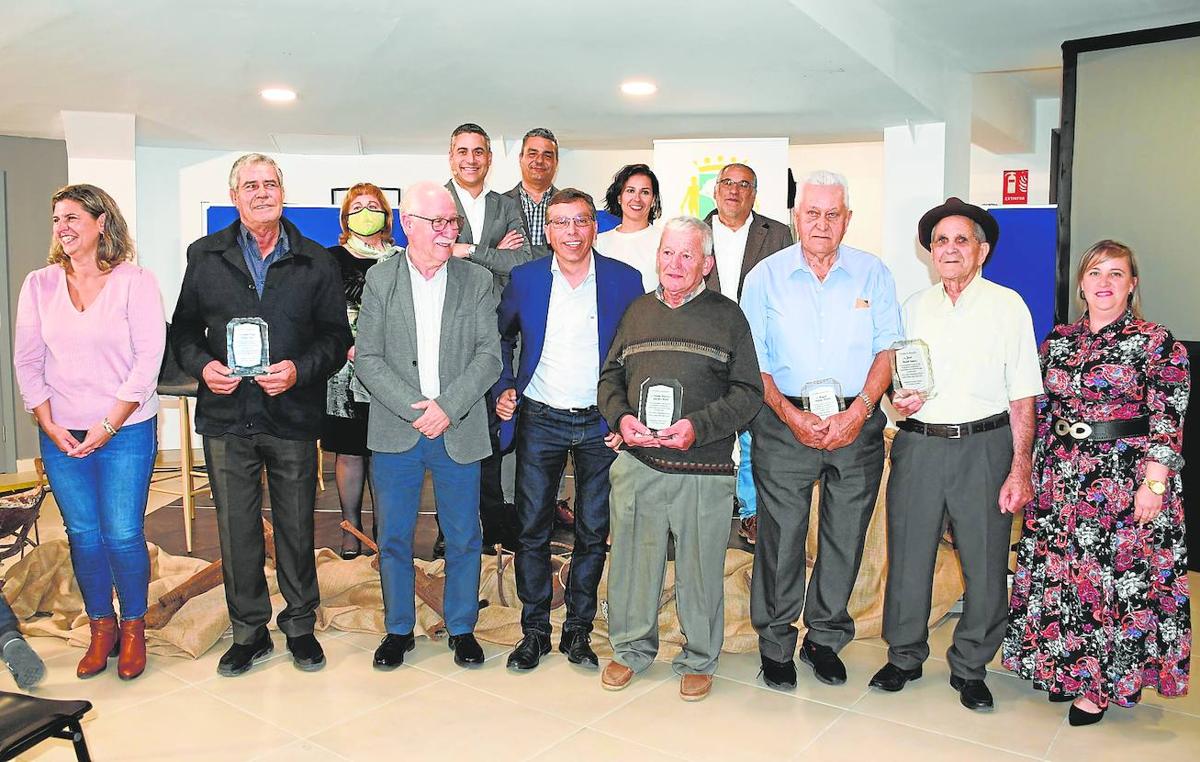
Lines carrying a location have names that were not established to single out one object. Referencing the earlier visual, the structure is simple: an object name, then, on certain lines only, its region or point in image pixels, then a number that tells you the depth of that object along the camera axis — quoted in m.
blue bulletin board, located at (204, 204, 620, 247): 6.64
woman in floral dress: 2.89
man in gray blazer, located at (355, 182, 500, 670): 3.32
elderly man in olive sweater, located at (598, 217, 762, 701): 3.12
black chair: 1.97
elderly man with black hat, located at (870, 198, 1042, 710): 3.05
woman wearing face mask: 4.12
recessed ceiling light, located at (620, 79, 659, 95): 5.69
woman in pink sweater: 3.26
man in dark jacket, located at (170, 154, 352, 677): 3.29
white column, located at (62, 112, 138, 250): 6.58
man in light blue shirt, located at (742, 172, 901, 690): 3.21
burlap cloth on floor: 3.69
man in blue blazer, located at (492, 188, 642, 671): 3.38
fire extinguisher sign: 8.41
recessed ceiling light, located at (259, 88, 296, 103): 5.85
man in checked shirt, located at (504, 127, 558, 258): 3.89
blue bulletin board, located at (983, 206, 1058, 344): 5.48
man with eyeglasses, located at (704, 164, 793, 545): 4.25
